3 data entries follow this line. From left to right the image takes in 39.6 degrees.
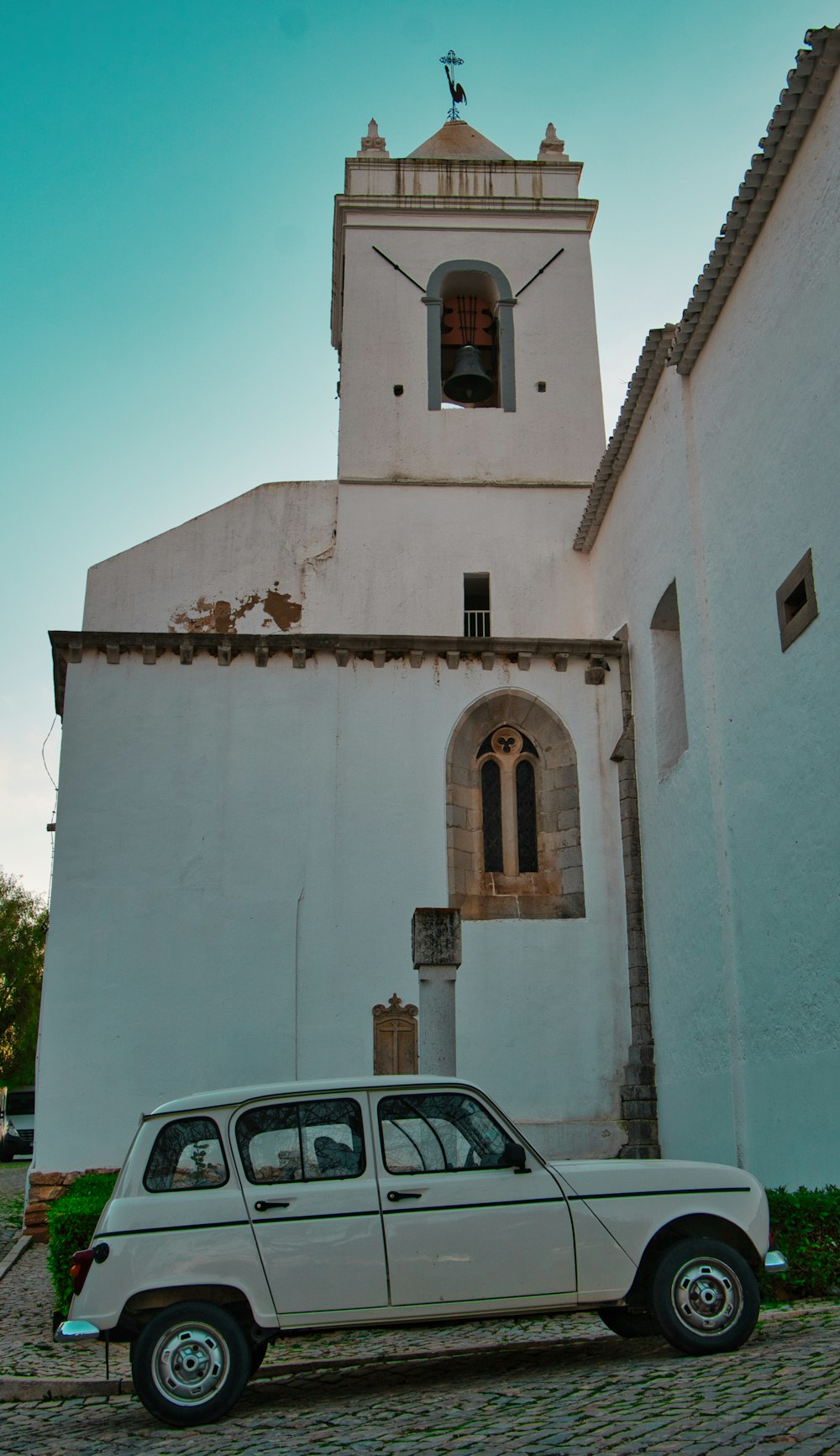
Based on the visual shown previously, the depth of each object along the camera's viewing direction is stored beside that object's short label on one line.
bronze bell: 18.41
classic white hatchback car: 5.65
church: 10.55
